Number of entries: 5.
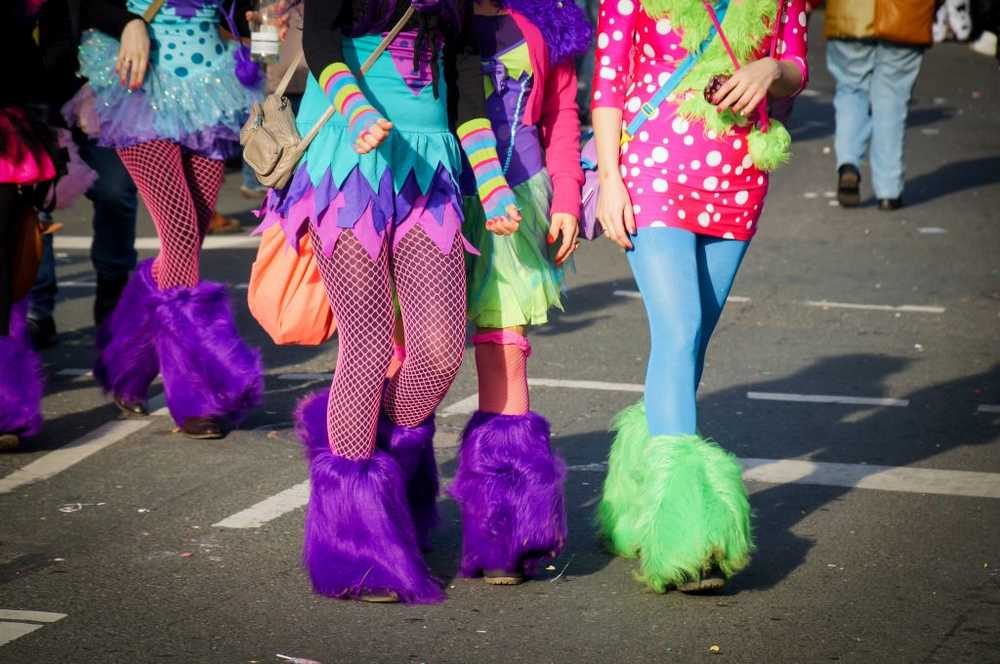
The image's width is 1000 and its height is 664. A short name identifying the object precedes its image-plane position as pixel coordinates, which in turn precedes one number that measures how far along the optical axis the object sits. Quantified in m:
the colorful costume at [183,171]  12.30
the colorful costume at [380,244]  8.54
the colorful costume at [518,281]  9.09
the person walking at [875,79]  23.98
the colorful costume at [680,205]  8.87
